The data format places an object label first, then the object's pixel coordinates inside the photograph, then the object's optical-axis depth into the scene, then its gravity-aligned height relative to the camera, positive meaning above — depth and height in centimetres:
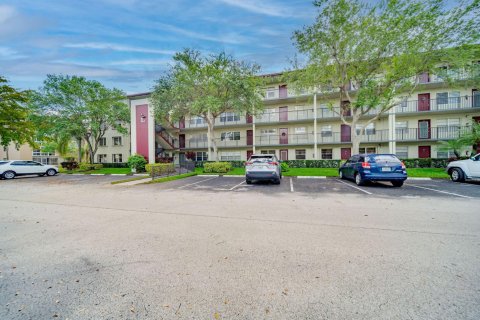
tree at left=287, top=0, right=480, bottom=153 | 1462 +836
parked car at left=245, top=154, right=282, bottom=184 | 1126 -63
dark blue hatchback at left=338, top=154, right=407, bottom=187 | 994 -71
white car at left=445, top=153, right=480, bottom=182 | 1077 -89
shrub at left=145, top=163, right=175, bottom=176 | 1500 -83
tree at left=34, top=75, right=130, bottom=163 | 2381 +643
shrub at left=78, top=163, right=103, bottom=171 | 2477 -81
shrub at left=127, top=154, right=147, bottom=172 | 2052 -33
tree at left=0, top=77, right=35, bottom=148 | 2169 +482
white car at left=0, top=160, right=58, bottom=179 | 1791 -76
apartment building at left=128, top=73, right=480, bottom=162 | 2214 +348
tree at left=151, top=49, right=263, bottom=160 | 1877 +661
